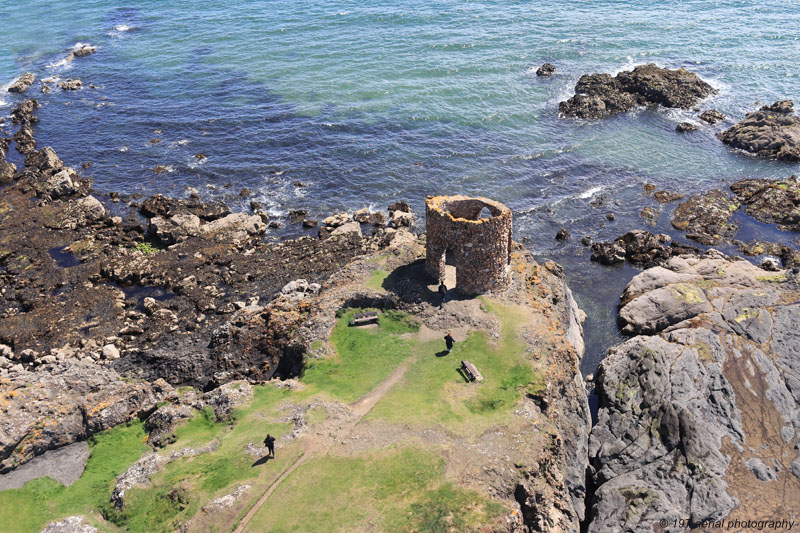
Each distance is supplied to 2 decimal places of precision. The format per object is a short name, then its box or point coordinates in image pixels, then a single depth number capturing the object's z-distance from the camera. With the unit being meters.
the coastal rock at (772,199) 51.81
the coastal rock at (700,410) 26.16
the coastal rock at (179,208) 52.31
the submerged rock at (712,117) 70.50
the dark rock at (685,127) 68.25
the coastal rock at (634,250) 47.28
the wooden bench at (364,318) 33.91
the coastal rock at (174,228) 48.28
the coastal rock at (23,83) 84.75
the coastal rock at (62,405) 26.98
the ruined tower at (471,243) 33.22
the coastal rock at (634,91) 73.38
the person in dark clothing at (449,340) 31.00
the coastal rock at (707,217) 50.25
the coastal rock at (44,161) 59.38
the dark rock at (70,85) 84.38
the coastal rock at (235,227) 49.47
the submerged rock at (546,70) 83.62
